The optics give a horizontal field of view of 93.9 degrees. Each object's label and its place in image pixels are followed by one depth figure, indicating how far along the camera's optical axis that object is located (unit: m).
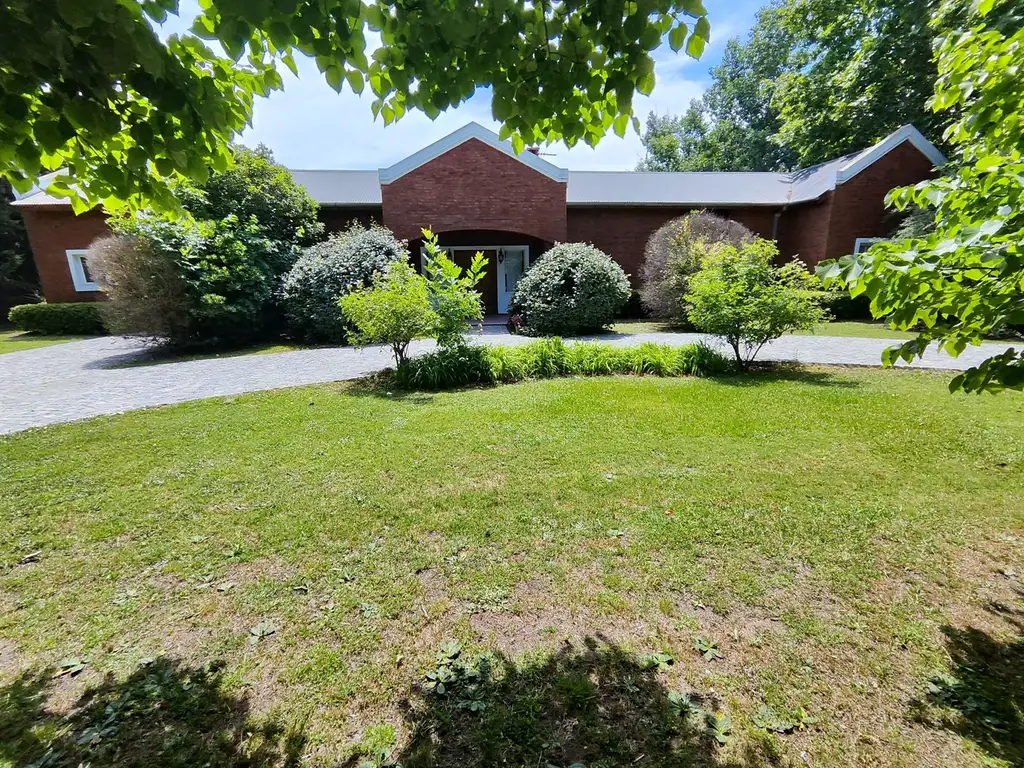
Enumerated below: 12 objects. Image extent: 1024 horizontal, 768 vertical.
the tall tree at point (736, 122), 34.97
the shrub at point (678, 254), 14.90
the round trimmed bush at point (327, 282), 12.97
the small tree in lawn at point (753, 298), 8.45
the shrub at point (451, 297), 8.38
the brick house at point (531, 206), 16.53
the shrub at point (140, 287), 11.20
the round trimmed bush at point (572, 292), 13.94
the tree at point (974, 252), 1.79
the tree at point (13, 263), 23.16
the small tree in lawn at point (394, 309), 7.97
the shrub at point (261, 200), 13.45
